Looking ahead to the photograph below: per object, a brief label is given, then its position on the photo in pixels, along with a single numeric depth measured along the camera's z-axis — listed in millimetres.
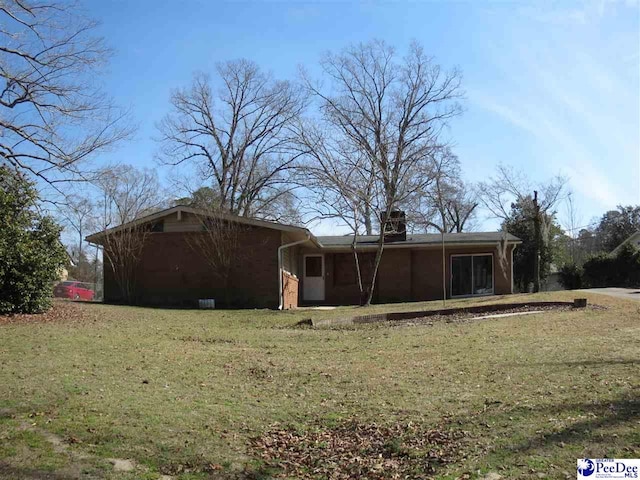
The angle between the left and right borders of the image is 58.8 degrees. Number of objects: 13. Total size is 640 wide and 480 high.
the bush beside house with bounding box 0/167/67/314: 13250
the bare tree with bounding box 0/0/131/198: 15555
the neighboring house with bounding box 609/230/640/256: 43312
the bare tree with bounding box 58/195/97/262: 16969
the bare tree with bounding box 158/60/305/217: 41000
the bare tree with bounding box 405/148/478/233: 37928
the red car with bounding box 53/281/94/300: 30327
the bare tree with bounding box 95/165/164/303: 21500
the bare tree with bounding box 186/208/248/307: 21000
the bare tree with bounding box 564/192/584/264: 48988
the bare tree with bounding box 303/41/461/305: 24219
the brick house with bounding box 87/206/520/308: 21531
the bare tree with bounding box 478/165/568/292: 29858
